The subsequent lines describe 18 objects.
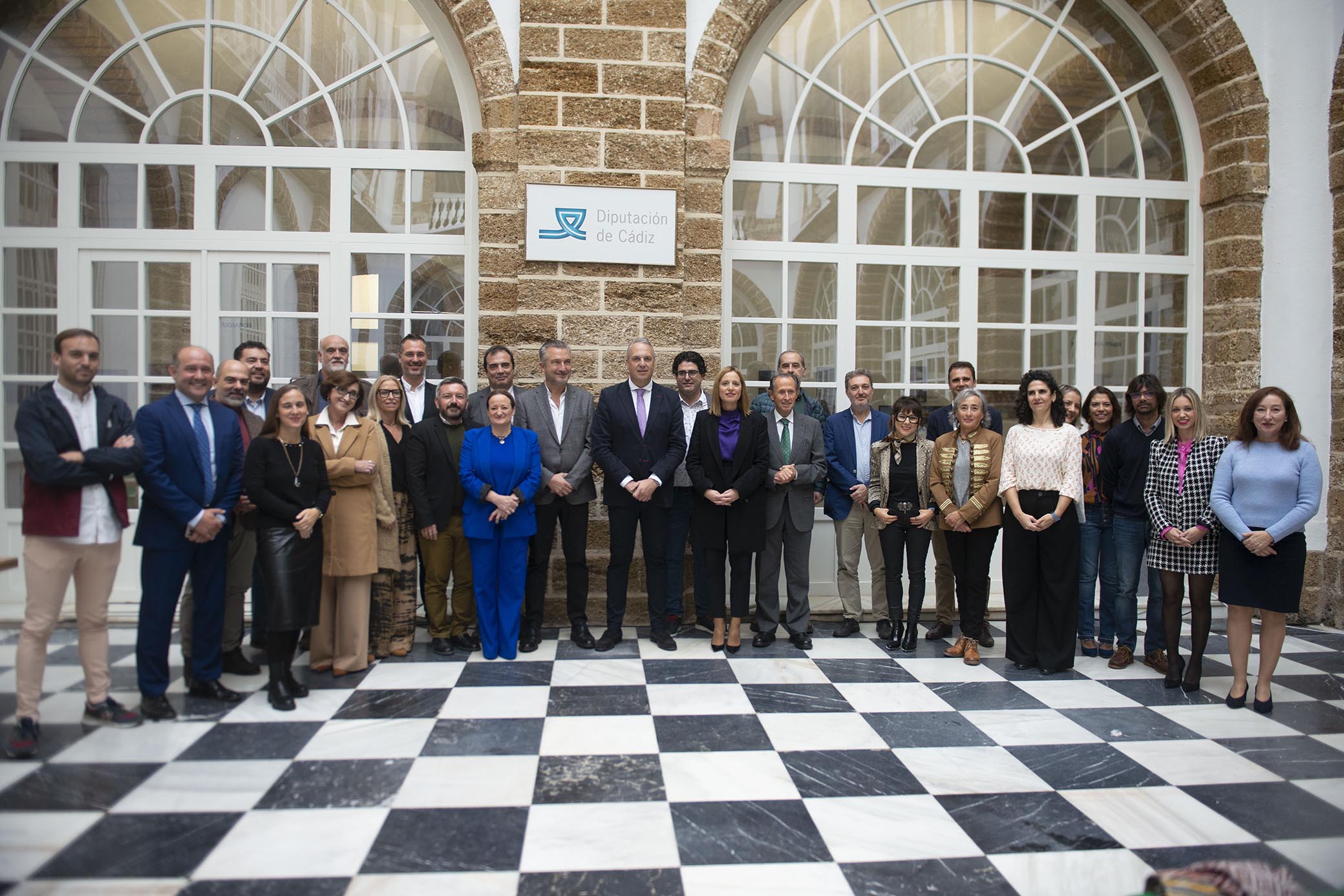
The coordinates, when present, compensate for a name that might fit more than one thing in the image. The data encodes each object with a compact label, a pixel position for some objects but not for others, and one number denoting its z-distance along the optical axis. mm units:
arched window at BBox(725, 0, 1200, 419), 5883
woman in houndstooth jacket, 4258
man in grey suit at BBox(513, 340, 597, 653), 4797
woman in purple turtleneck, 4809
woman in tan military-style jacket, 4684
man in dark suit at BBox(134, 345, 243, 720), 3496
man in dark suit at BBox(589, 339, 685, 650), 4855
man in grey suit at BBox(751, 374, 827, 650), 4977
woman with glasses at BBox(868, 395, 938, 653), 4895
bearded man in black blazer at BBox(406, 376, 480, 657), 4598
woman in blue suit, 4543
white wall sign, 5262
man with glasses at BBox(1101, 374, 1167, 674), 4637
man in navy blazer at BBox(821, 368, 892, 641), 5160
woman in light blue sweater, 3895
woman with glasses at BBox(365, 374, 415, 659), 4516
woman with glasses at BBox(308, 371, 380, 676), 4188
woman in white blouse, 4492
